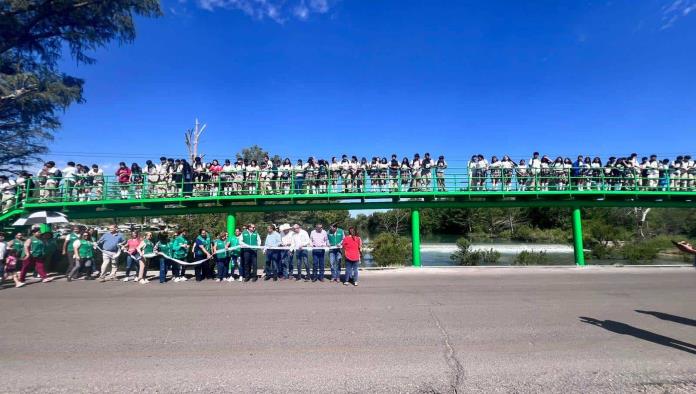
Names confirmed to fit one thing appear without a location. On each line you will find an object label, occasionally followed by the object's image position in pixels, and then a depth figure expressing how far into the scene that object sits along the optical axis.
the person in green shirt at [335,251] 11.15
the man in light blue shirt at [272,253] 11.23
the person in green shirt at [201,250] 11.31
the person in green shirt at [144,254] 11.39
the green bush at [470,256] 23.44
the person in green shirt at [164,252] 11.19
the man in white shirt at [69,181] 14.97
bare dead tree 40.18
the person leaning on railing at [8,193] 14.42
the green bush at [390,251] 21.52
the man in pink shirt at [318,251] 11.05
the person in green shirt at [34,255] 10.68
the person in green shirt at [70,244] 11.90
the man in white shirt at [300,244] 11.23
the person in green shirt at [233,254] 11.35
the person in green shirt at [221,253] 11.16
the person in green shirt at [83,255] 11.53
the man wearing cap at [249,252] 11.02
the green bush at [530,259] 22.36
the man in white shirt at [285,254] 11.34
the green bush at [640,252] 24.11
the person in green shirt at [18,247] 10.89
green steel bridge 14.85
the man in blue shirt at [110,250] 11.70
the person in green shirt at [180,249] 11.36
